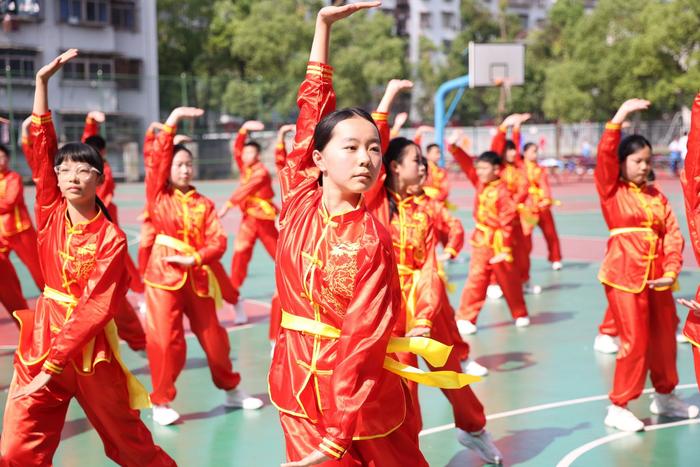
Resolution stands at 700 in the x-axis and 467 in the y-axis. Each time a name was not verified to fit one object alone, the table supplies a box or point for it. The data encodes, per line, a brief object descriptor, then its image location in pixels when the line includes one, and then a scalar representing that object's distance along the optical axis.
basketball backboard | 26.62
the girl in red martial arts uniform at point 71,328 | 4.20
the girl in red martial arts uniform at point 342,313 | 3.12
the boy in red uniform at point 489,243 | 8.91
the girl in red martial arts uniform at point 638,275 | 5.93
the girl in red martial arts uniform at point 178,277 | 6.28
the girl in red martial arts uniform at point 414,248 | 5.05
